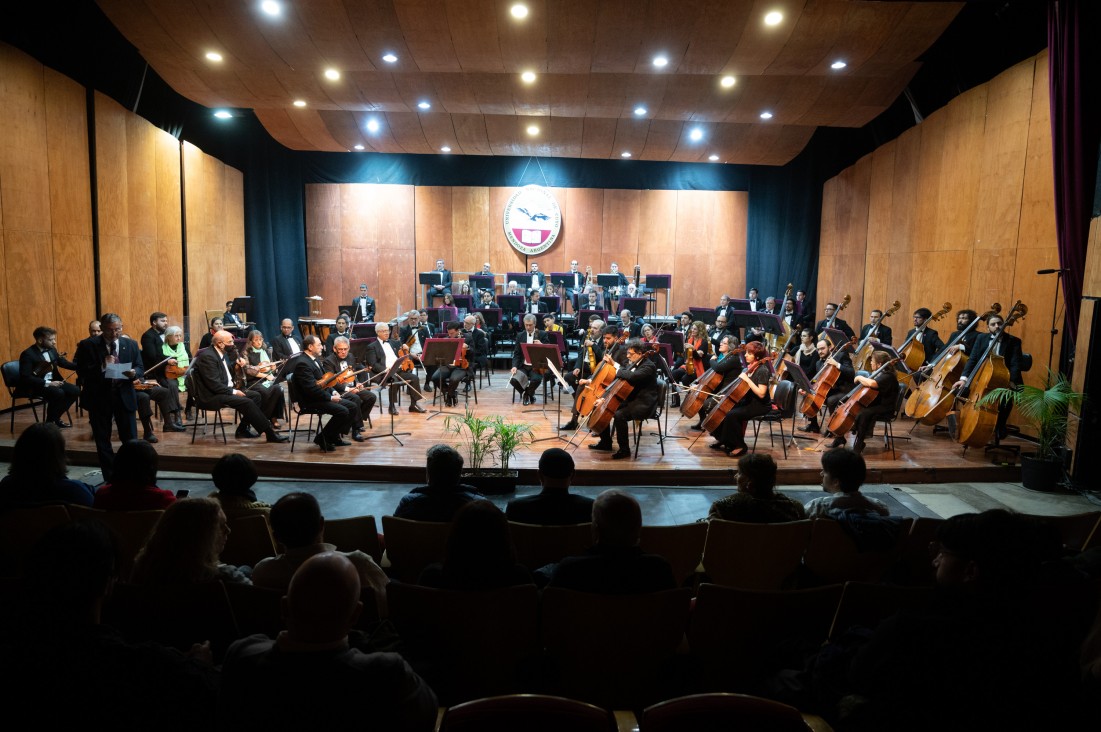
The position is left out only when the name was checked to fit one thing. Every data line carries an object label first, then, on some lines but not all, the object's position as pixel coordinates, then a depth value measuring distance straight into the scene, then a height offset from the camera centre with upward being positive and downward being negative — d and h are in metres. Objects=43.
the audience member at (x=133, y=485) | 3.58 -0.92
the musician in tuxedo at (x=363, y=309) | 14.38 -0.25
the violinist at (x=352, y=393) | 7.73 -1.03
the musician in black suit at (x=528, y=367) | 9.65 -0.90
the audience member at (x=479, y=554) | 2.50 -0.86
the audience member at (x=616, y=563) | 2.57 -0.91
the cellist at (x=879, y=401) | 7.11 -0.93
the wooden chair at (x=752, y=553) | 3.32 -1.11
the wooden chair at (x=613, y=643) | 2.38 -1.09
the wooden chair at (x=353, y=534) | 3.38 -1.07
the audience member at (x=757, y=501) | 3.57 -0.95
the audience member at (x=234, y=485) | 3.47 -0.89
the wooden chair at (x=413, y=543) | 3.27 -1.08
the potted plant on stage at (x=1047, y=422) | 6.47 -0.99
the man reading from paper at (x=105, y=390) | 6.38 -0.84
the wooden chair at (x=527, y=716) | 1.76 -0.98
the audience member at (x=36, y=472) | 3.51 -0.86
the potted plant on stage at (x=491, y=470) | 6.21 -1.47
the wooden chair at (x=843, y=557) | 3.33 -1.12
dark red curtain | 6.77 +1.70
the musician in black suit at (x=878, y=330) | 9.64 -0.34
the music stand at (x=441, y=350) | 8.51 -0.60
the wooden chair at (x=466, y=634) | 2.39 -1.08
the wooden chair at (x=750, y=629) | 2.44 -1.07
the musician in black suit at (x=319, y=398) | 7.23 -1.01
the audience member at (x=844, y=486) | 3.59 -0.89
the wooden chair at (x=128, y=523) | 3.30 -1.02
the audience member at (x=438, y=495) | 3.60 -0.97
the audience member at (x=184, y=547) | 2.57 -0.88
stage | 6.79 -1.51
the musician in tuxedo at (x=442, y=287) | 14.54 +0.20
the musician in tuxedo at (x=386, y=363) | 8.98 -0.80
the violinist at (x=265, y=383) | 8.15 -0.98
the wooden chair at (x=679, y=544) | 3.26 -1.06
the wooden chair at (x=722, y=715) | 1.80 -0.99
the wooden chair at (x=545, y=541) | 3.32 -1.07
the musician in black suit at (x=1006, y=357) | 7.44 -0.52
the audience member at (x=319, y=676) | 1.69 -0.88
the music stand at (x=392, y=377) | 7.87 -0.92
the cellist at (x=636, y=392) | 7.15 -0.89
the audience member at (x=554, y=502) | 3.69 -1.01
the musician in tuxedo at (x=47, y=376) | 7.74 -0.89
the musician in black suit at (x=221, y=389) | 7.57 -0.96
